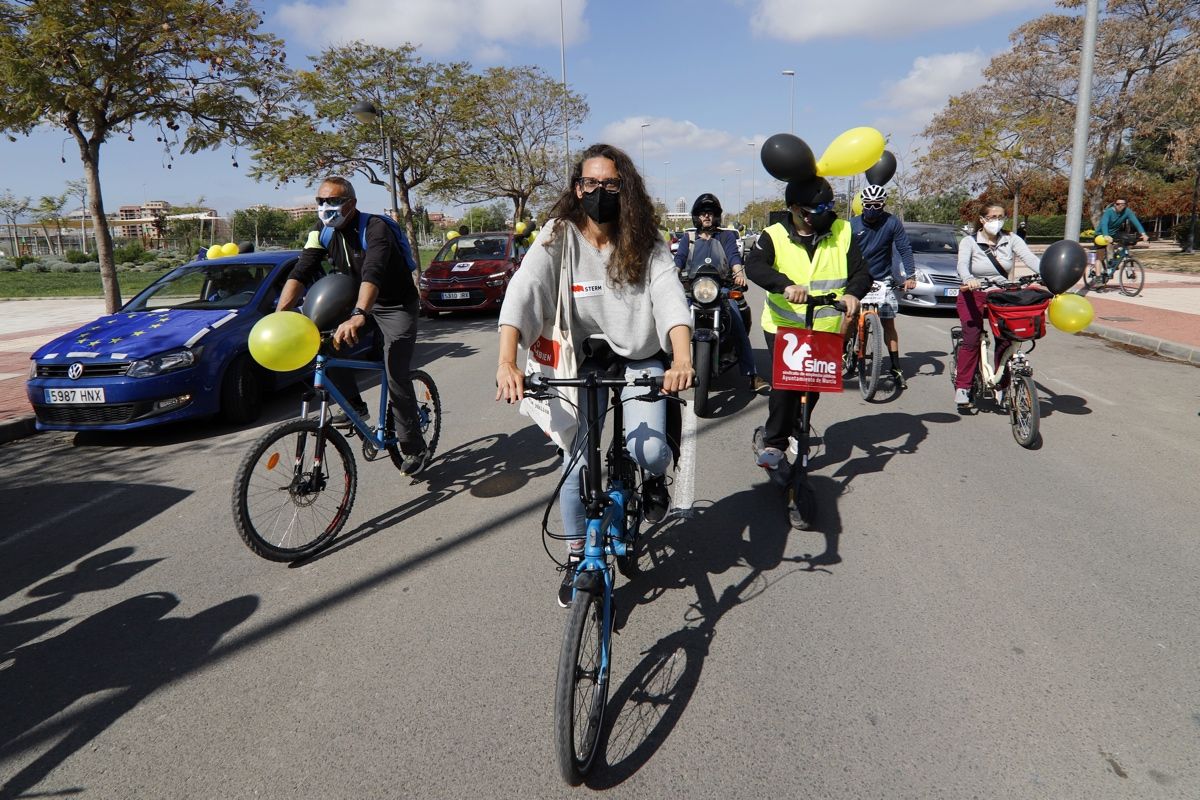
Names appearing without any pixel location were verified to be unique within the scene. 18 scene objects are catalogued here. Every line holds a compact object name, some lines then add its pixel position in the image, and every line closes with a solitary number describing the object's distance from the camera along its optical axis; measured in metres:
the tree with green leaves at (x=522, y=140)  33.28
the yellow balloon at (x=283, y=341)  3.98
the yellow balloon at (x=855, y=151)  4.33
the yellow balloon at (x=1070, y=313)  5.64
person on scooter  4.09
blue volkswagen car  6.29
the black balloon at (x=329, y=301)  4.35
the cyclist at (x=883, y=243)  7.28
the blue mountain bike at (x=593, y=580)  2.26
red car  15.74
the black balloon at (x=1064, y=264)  5.48
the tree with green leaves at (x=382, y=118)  21.28
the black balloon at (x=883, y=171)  7.72
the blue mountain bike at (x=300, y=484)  3.94
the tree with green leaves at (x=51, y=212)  53.31
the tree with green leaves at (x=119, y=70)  9.04
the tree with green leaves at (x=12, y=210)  54.22
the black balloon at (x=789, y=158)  3.98
